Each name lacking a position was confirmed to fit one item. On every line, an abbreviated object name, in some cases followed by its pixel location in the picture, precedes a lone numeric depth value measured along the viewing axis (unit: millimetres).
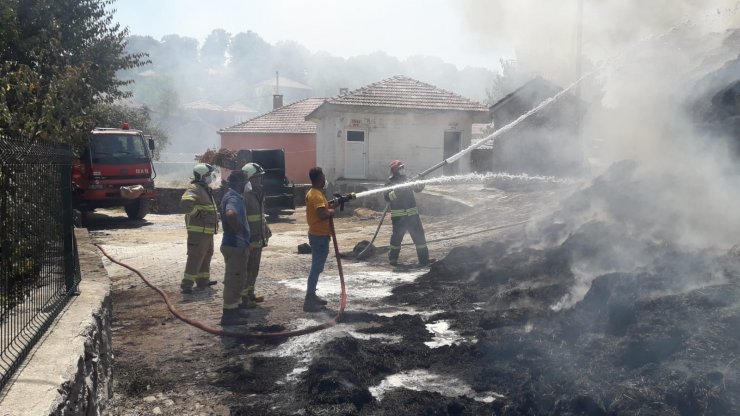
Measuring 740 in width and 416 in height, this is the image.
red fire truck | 16844
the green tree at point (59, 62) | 8578
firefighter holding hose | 10586
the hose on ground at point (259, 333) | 6504
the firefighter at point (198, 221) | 8773
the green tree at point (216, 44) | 127188
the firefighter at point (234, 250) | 7160
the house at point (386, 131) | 24625
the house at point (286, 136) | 33781
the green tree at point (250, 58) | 109275
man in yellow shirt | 7711
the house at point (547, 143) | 19833
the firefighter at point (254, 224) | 7926
